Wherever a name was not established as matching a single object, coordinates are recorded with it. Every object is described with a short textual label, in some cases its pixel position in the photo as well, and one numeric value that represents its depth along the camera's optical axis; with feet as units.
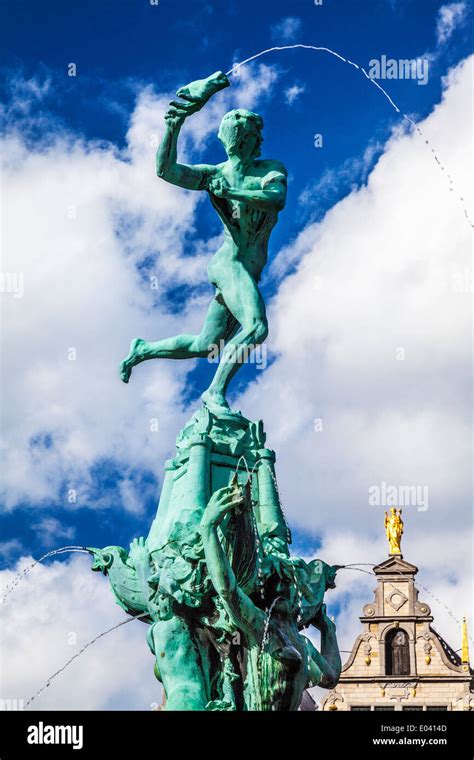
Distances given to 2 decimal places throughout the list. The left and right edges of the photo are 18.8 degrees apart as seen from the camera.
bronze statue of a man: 52.90
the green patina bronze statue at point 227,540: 46.44
